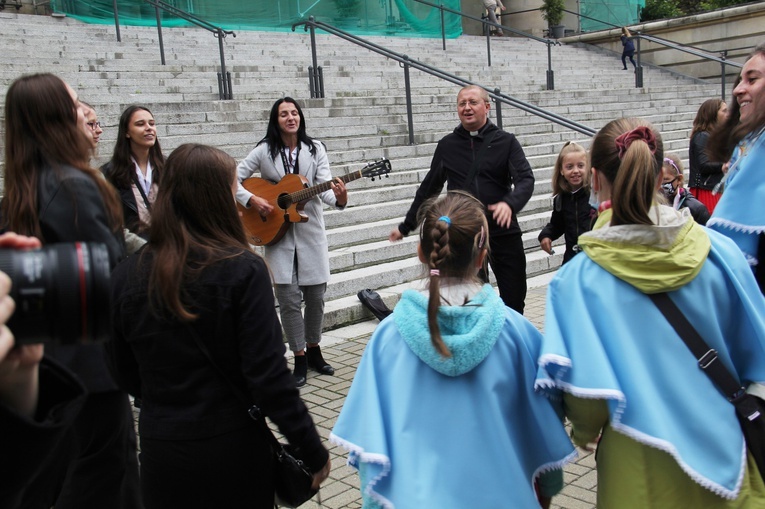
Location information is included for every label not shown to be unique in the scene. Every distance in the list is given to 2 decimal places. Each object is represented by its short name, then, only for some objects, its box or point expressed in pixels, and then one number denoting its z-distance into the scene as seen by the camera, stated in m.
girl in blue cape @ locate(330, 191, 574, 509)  2.26
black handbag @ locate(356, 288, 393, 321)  6.88
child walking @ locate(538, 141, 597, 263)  5.24
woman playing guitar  5.41
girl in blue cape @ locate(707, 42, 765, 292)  2.78
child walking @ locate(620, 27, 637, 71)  21.12
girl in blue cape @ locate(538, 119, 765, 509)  2.23
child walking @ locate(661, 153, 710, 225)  5.03
